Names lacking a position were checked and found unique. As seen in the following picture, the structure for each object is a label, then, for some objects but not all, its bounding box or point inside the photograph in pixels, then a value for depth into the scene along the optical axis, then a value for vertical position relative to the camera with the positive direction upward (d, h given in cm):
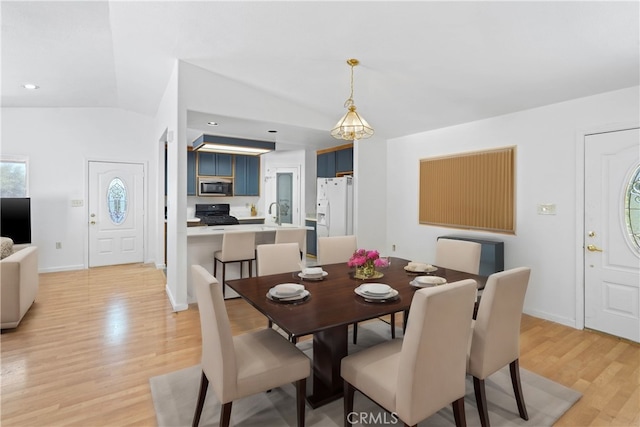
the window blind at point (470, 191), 390 +28
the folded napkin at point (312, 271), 244 -46
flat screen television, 484 -11
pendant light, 288 +75
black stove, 717 -7
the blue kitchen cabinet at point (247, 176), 774 +85
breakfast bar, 406 -44
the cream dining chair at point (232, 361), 157 -80
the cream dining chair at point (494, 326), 172 -63
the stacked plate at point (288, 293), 193 -50
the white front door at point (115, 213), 593 -4
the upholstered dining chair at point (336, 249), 328 -38
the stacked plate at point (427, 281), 220 -48
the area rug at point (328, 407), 192 -123
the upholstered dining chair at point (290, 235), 411 -30
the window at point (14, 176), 521 +56
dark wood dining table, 166 -54
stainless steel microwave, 725 +55
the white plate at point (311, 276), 241 -48
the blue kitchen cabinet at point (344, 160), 596 +97
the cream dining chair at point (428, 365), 141 -71
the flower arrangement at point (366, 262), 237 -37
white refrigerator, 536 +8
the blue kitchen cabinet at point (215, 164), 728 +108
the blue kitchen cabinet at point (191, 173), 721 +84
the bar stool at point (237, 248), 387 -45
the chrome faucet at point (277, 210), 774 +3
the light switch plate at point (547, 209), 349 +4
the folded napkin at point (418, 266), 261 -44
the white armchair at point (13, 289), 307 -75
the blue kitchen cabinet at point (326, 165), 645 +95
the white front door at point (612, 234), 301 -21
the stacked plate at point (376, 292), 193 -49
